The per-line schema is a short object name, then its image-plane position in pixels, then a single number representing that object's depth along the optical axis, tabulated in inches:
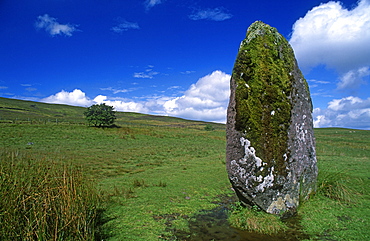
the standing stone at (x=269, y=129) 247.4
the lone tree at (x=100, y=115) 2004.2
